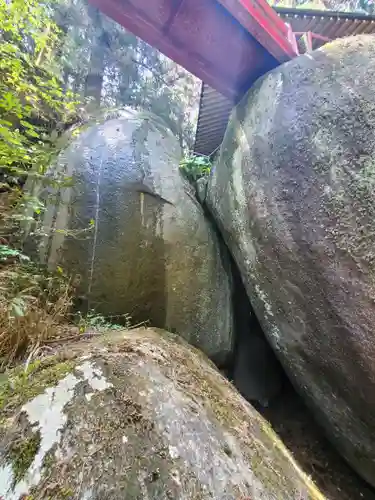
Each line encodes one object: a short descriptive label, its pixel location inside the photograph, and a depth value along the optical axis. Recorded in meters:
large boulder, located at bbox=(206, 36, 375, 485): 2.86
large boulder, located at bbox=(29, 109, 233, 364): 3.89
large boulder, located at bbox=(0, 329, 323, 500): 1.44
